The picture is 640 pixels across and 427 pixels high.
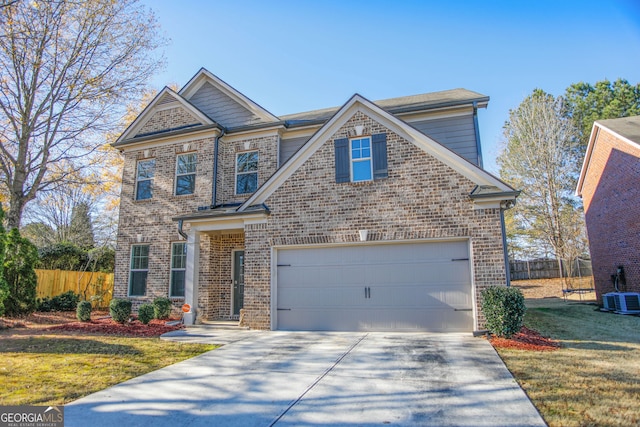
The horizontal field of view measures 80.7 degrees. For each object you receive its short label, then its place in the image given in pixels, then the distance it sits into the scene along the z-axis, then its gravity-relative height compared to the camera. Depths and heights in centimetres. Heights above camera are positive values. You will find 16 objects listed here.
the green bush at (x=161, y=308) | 1159 -98
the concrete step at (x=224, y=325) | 1030 -142
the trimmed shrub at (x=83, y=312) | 1152 -105
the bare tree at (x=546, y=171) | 2264 +599
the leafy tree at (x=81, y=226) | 2611 +365
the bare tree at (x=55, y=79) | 1396 +793
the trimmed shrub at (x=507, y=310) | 763 -84
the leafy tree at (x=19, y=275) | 1236 +12
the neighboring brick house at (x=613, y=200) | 1415 +277
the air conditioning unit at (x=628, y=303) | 1301 -126
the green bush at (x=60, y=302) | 1412 -92
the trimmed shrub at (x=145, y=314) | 1076 -107
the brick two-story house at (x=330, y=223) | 898 +133
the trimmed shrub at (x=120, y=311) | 1098 -99
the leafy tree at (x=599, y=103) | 2470 +1098
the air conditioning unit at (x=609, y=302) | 1391 -130
